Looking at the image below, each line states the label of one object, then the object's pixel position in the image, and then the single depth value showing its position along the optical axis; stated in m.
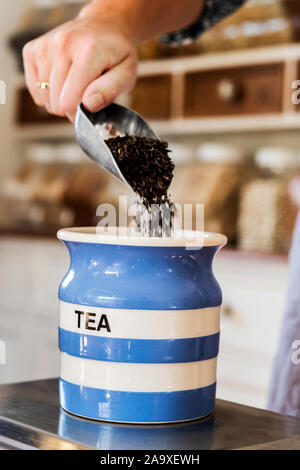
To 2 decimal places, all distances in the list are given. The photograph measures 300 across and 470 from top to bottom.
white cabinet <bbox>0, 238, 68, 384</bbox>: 2.22
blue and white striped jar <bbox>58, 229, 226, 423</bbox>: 0.72
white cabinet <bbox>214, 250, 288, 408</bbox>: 1.76
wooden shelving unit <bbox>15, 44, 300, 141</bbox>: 1.93
